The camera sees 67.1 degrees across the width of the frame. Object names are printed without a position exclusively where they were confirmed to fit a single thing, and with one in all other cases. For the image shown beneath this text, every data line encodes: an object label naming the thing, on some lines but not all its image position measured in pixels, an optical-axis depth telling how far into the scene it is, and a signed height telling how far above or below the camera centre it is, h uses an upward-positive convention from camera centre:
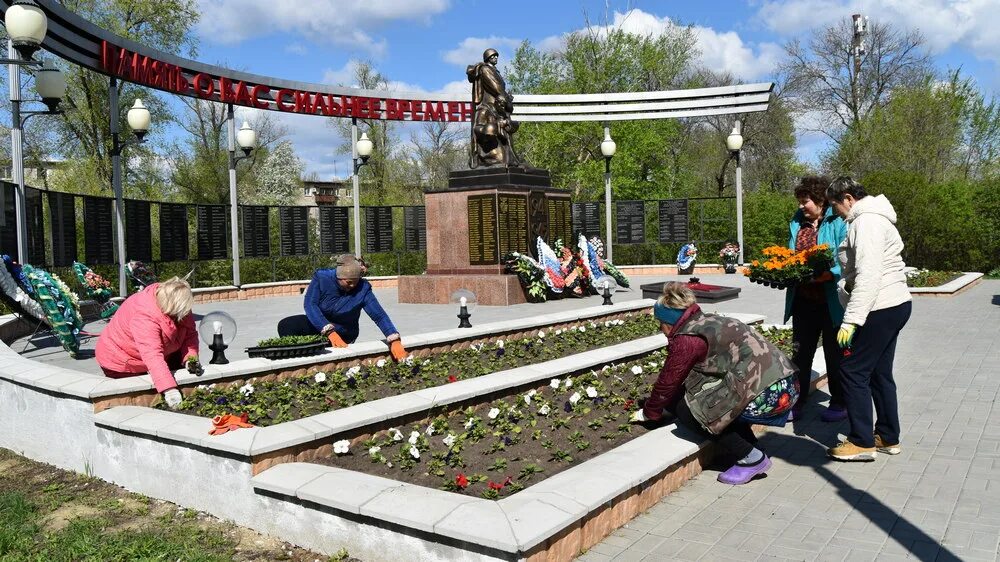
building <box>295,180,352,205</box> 79.76 +7.52
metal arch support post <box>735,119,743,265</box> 22.72 +1.07
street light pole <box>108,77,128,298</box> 13.64 +1.45
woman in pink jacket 5.39 -0.58
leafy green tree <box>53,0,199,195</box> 27.39 +6.41
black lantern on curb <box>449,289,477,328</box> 9.02 -0.75
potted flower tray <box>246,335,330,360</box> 6.85 -0.84
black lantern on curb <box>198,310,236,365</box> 6.77 -0.72
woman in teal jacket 5.84 -0.44
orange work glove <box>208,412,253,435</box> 4.60 -1.03
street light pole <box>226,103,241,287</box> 18.36 +1.12
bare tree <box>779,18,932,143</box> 34.22 +7.47
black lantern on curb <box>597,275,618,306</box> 12.25 -0.74
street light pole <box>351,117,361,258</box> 20.41 +1.58
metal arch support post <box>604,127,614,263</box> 22.34 +1.06
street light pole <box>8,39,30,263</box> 9.49 +1.26
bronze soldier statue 15.97 +2.77
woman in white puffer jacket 4.84 -0.49
